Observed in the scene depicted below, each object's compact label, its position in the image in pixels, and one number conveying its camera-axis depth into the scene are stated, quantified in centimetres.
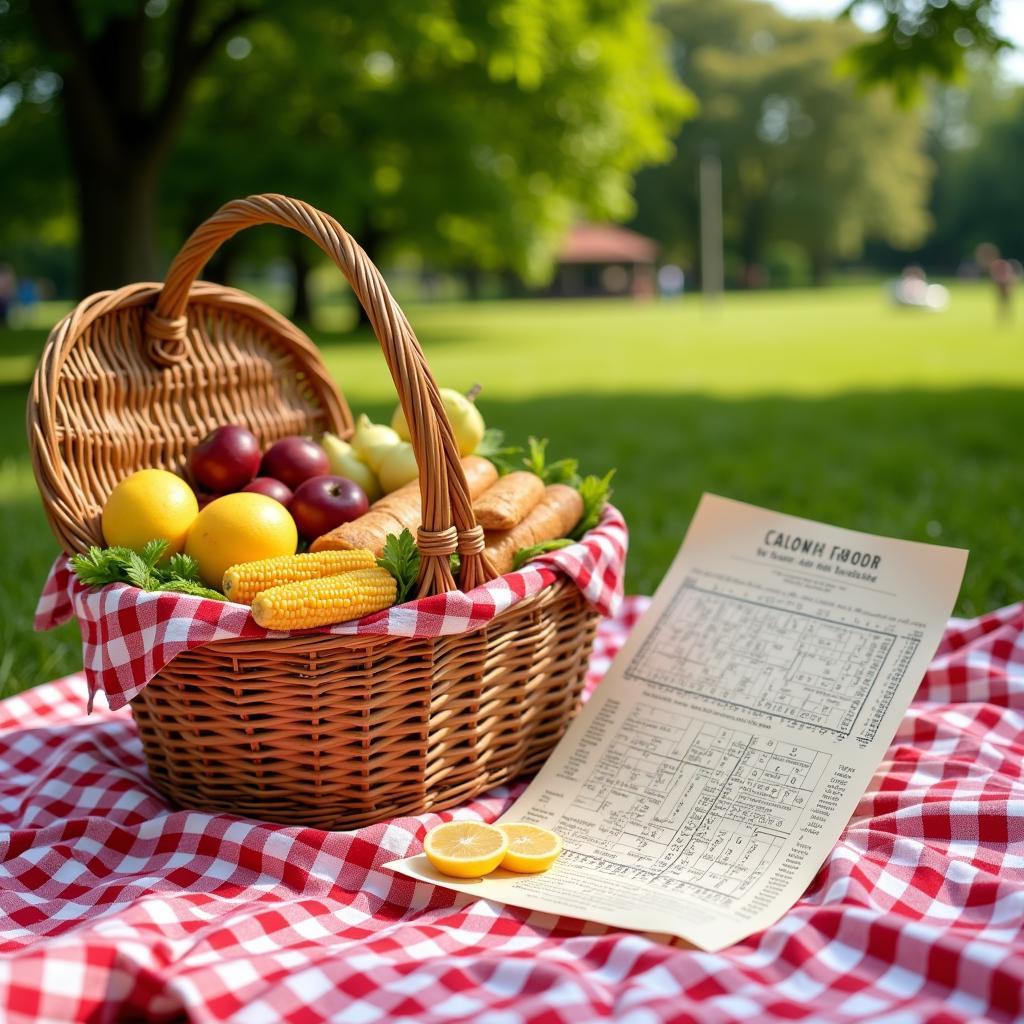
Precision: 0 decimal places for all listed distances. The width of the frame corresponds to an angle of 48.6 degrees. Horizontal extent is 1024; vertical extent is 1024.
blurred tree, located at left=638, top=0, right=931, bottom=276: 5219
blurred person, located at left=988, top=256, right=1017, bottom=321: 2145
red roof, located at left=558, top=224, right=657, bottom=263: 5362
